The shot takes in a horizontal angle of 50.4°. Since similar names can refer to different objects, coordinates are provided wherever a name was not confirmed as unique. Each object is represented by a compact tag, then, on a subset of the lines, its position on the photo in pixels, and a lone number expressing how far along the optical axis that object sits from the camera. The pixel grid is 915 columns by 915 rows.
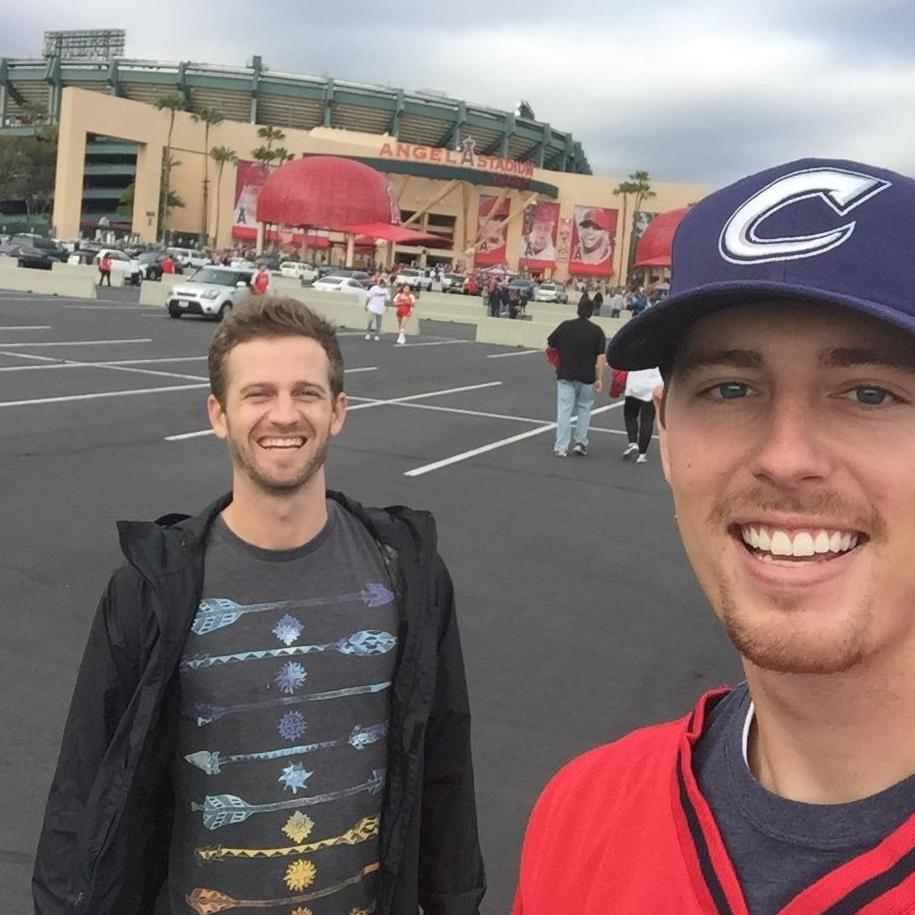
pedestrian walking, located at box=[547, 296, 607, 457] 10.98
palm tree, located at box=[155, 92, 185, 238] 86.62
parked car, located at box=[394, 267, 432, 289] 55.41
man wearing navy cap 1.01
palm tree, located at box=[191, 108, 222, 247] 90.44
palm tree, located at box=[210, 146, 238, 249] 90.19
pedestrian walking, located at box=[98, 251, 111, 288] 39.00
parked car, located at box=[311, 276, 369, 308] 37.38
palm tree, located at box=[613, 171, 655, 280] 97.56
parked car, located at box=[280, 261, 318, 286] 51.64
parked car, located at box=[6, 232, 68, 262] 46.03
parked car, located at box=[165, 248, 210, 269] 52.85
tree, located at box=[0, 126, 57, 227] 91.25
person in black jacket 1.99
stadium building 86.31
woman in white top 10.66
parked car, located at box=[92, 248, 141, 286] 43.16
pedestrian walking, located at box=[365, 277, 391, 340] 25.14
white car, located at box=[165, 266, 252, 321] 27.16
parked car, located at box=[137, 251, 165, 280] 43.69
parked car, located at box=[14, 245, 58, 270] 42.00
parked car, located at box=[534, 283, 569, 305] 60.59
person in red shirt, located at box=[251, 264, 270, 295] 27.31
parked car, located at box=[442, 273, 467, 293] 60.01
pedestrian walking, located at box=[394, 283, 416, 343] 24.77
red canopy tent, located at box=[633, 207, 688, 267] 51.28
